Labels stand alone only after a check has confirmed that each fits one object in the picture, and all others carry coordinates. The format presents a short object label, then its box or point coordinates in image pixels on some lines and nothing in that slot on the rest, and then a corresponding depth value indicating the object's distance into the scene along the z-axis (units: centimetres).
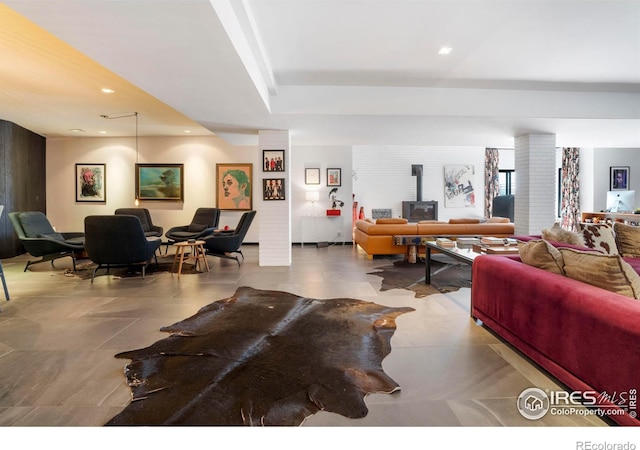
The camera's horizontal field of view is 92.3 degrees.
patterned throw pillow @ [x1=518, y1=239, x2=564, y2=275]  221
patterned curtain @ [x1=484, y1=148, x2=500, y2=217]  1024
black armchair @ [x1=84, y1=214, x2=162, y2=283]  455
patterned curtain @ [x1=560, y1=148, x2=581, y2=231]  999
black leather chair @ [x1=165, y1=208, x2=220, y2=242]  688
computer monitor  673
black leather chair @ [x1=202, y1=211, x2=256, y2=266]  579
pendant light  648
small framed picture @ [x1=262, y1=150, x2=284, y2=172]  583
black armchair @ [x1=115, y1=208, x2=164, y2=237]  743
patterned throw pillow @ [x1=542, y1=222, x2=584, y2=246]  310
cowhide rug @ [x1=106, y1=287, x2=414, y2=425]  167
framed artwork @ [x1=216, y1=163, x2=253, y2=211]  843
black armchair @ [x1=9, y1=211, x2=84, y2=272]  536
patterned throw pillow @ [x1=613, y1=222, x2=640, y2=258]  328
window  1088
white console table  888
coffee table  326
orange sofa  600
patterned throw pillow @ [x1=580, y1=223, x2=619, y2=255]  330
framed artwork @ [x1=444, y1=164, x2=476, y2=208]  1023
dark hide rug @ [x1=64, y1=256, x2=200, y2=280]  500
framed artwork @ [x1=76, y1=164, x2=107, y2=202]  834
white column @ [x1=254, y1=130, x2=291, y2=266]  584
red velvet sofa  149
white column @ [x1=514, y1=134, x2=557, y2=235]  606
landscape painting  836
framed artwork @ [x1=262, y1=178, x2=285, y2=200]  584
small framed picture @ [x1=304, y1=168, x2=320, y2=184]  884
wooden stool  510
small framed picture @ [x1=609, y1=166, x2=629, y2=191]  946
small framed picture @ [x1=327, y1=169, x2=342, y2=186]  890
